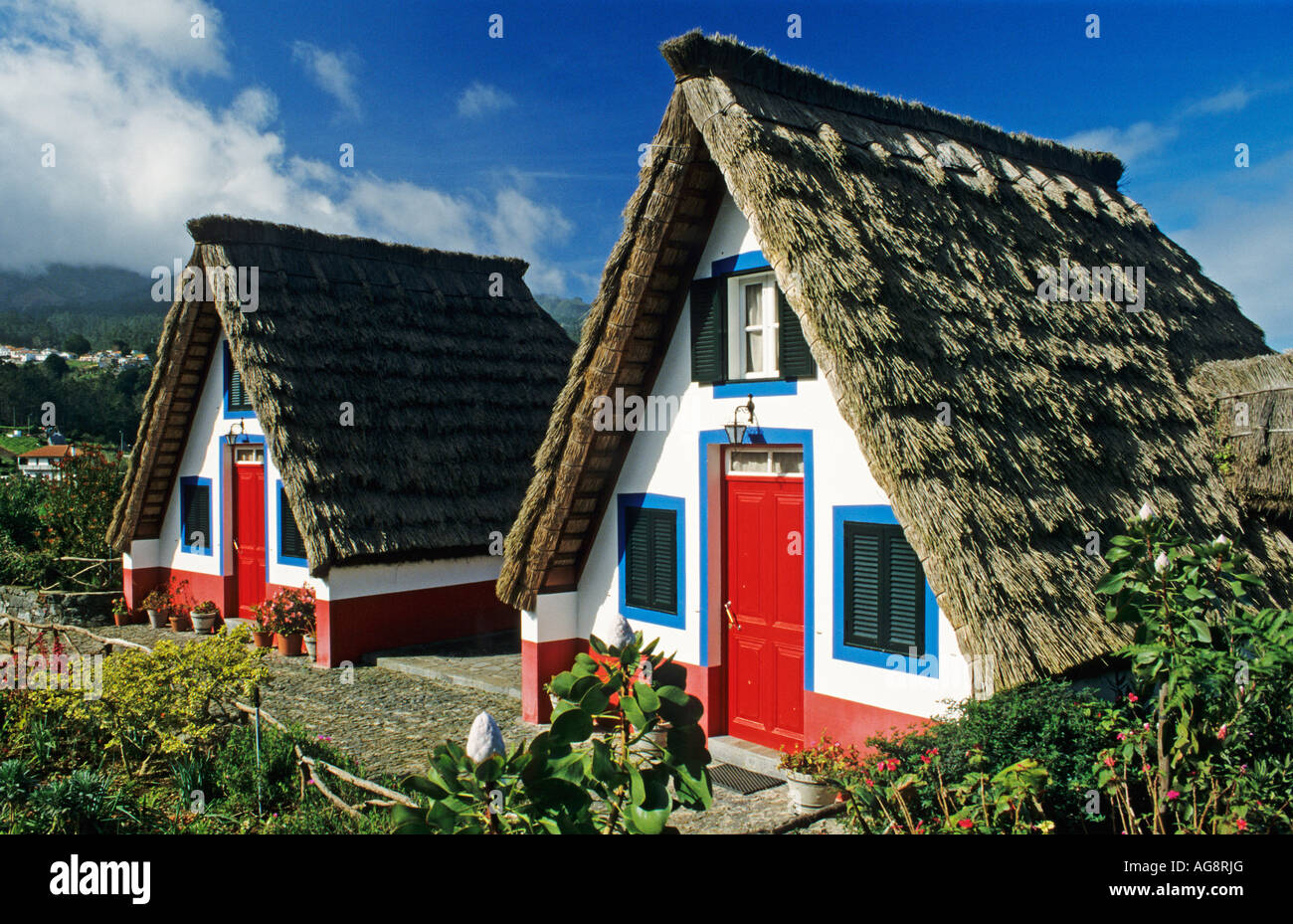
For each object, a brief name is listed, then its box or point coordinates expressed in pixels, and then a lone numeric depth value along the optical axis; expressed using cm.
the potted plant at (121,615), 1666
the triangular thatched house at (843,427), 686
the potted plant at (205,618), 1549
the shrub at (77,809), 639
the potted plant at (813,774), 698
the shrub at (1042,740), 572
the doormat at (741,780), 775
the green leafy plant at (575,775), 394
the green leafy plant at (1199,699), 507
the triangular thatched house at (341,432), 1328
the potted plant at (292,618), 1384
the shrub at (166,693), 802
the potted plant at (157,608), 1620
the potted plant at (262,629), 1408
